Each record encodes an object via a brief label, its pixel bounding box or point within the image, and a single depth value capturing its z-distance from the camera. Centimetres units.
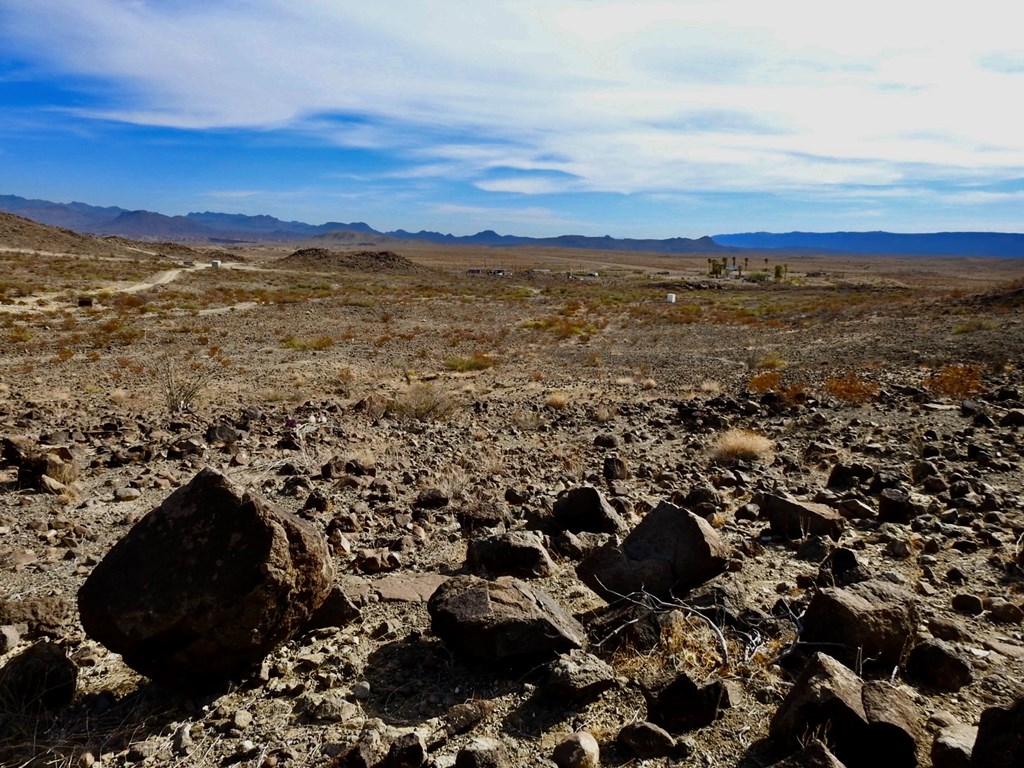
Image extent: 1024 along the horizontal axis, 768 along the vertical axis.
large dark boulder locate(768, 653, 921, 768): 265
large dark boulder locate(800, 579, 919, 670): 332
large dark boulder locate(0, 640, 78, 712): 310
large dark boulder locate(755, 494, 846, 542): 532
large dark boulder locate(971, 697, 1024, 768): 234
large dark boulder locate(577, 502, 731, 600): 416
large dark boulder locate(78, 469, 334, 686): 305
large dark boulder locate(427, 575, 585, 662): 338
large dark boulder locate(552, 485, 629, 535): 557
